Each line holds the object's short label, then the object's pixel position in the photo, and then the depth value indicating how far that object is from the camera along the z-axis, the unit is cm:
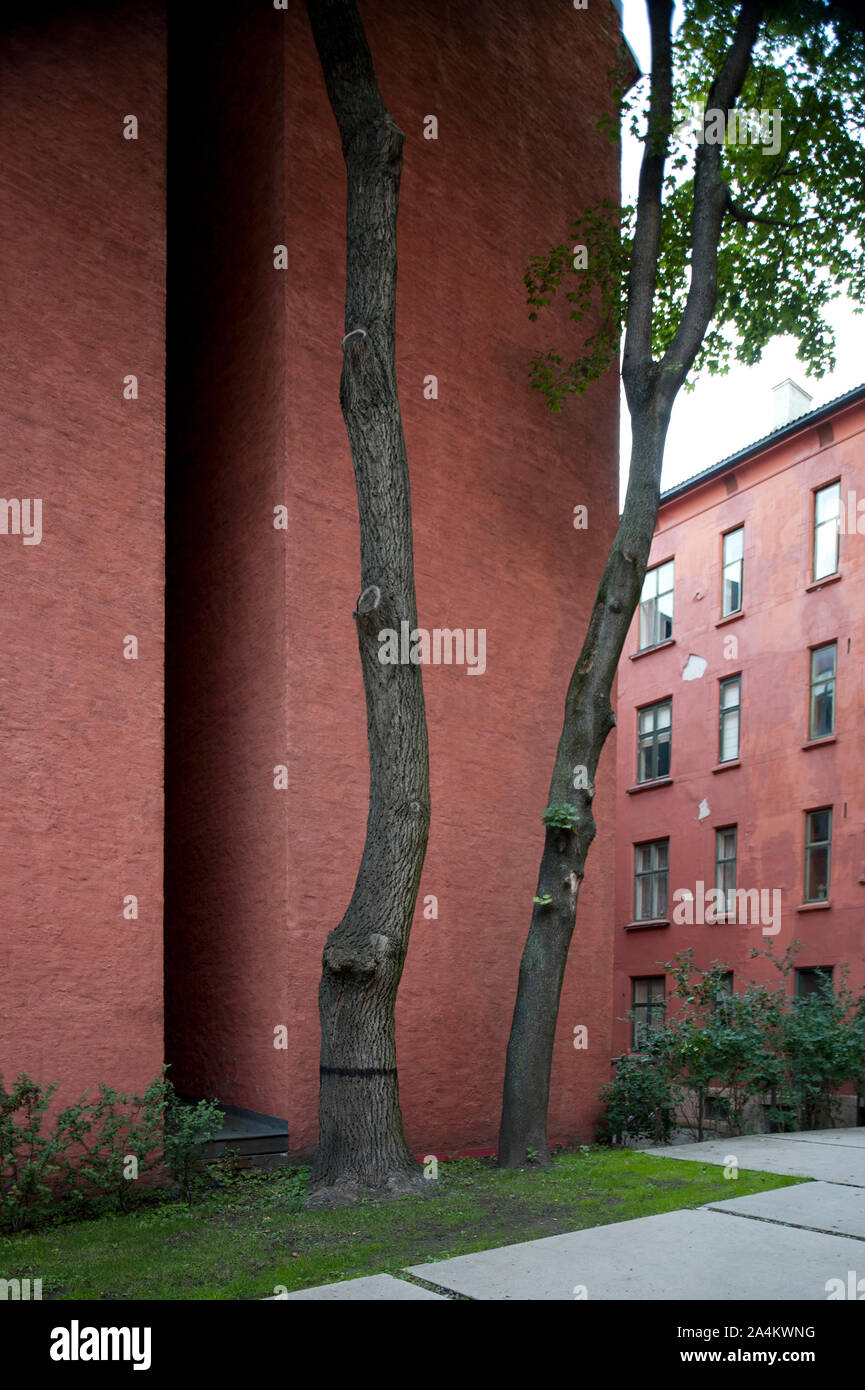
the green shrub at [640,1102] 1152
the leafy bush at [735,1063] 1157
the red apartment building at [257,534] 880
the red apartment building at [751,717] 2053
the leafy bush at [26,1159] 749
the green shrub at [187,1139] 805
